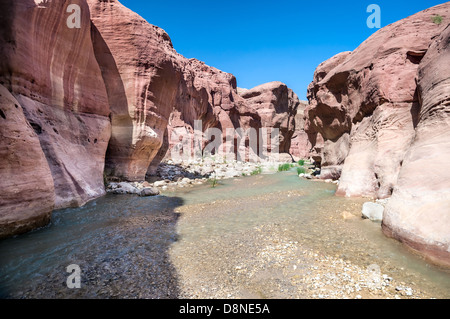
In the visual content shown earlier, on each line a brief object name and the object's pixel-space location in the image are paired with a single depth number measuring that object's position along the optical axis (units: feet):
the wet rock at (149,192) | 26.43
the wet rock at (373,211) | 15.47
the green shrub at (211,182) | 35.41
